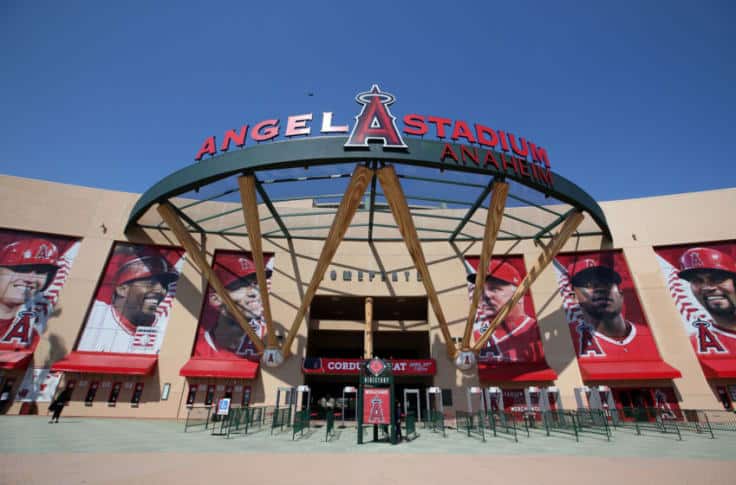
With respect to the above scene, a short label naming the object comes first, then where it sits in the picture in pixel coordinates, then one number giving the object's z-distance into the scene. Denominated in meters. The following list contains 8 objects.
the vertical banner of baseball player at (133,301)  27.47
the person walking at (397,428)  15.62
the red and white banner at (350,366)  27.89
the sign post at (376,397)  15.17
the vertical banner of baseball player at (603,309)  27.98
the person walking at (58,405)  19.91
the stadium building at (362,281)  22.16
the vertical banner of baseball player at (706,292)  27.16
